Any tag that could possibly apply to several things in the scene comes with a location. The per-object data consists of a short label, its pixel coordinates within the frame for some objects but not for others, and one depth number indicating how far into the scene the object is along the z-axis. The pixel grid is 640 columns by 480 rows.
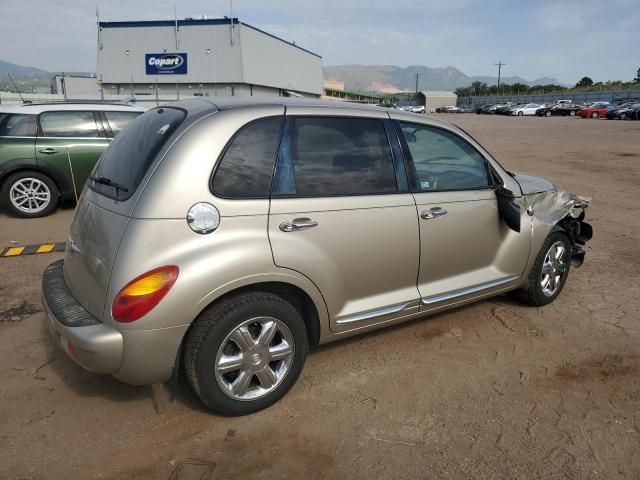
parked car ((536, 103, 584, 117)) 50.66
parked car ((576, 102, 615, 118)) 43.99
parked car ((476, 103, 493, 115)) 64.31
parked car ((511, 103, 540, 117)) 54.94
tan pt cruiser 2.48
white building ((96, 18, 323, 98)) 40.41
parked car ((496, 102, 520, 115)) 57.63
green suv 7.40
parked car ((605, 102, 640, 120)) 40.05
